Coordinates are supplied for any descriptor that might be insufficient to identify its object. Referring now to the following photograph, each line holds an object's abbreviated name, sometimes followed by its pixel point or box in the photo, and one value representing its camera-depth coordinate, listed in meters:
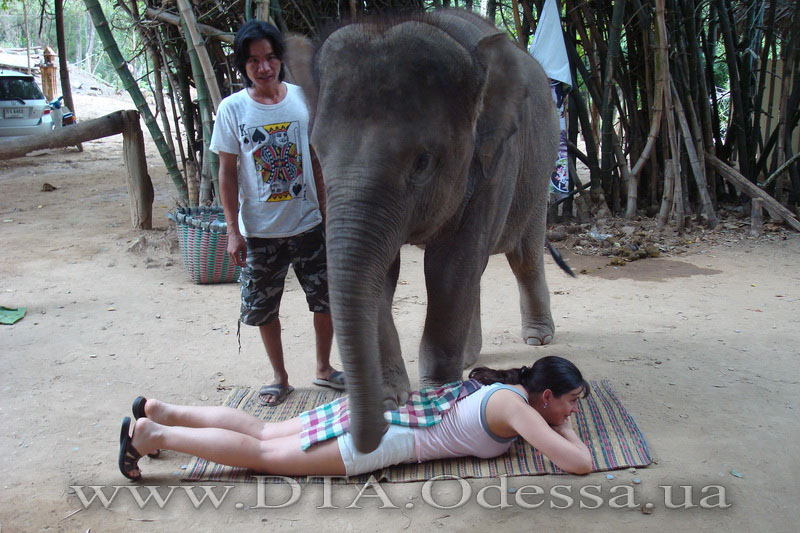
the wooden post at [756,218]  7.60
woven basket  5.92
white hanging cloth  7.62
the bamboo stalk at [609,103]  7.65
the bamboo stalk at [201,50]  5.58
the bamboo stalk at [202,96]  6.14
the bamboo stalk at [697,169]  7.90
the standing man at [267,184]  3.43
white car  14.64
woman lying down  2.90
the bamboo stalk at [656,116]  7.48
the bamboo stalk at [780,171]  7.90
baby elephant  2.38
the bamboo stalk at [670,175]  7.76
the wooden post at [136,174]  7.91
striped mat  2.98
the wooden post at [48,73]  20.70
